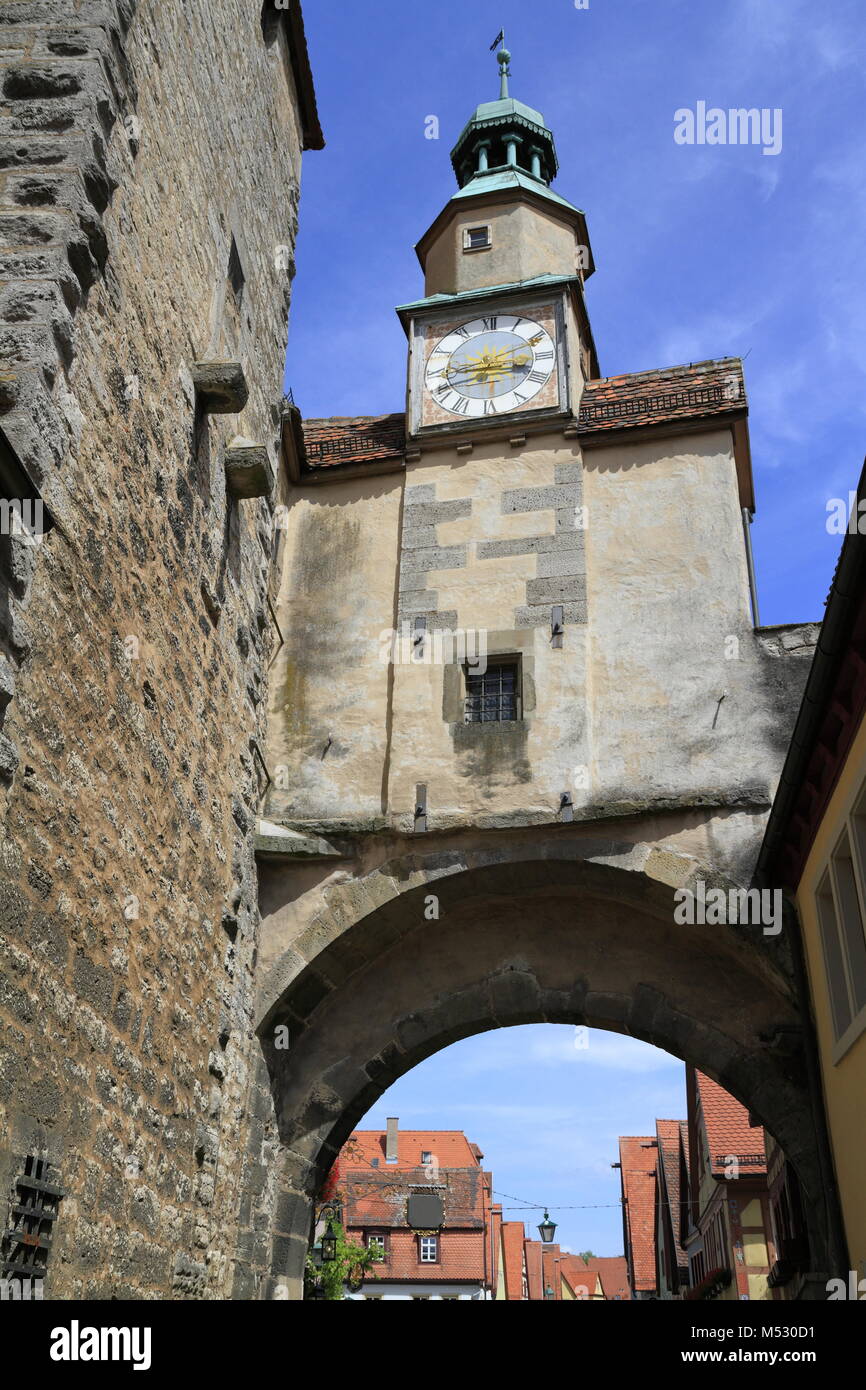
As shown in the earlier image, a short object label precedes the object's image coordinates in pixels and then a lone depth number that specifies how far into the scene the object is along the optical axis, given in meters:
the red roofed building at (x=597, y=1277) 51.72
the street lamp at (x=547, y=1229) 20.74
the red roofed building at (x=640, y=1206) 31.55
